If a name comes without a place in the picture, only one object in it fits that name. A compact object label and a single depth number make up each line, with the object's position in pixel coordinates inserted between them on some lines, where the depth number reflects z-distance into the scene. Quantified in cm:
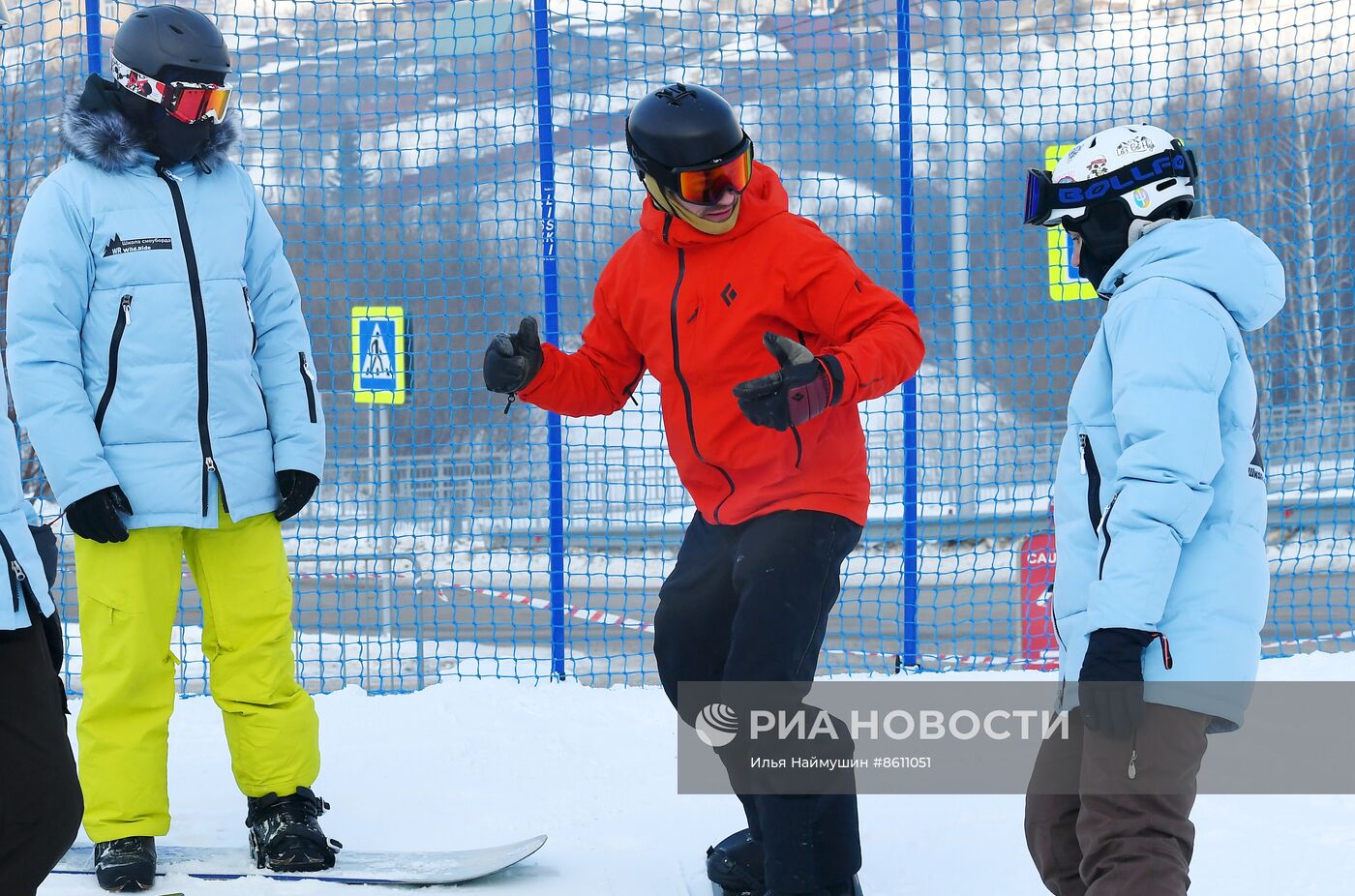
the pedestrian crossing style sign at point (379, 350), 1226
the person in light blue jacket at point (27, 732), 379
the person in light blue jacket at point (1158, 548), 394
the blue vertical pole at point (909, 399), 1039
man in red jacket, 517
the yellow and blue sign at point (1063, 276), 1077
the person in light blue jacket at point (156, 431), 582
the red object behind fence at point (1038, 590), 1146
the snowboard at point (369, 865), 593
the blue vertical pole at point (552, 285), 1014
